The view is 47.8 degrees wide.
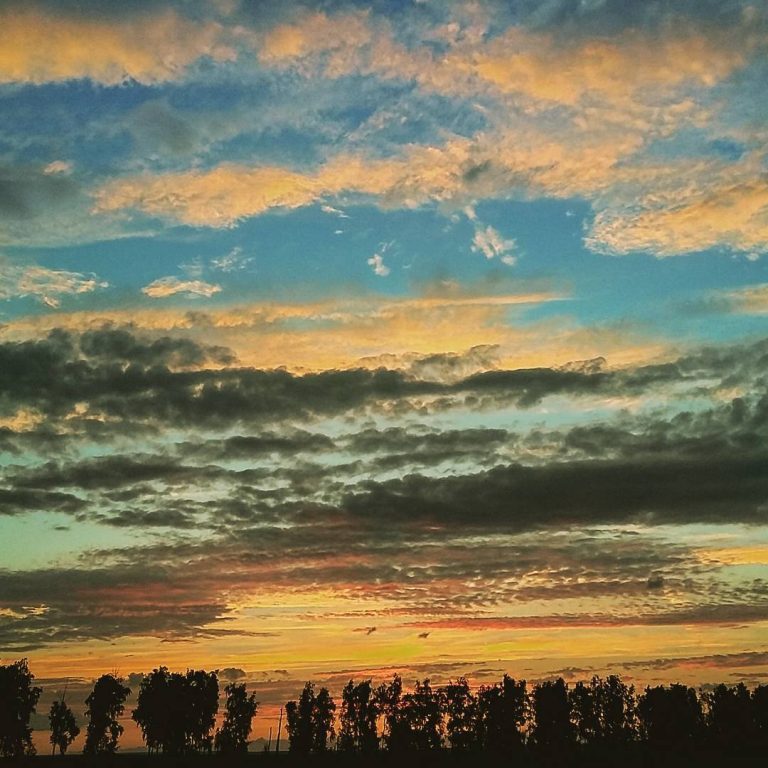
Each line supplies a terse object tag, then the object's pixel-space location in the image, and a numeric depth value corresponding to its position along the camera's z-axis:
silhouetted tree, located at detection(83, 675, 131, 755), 190.75
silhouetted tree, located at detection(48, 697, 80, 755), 196.88
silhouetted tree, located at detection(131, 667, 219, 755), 190.75
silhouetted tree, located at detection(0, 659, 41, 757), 161.12
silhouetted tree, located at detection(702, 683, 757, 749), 195.30
